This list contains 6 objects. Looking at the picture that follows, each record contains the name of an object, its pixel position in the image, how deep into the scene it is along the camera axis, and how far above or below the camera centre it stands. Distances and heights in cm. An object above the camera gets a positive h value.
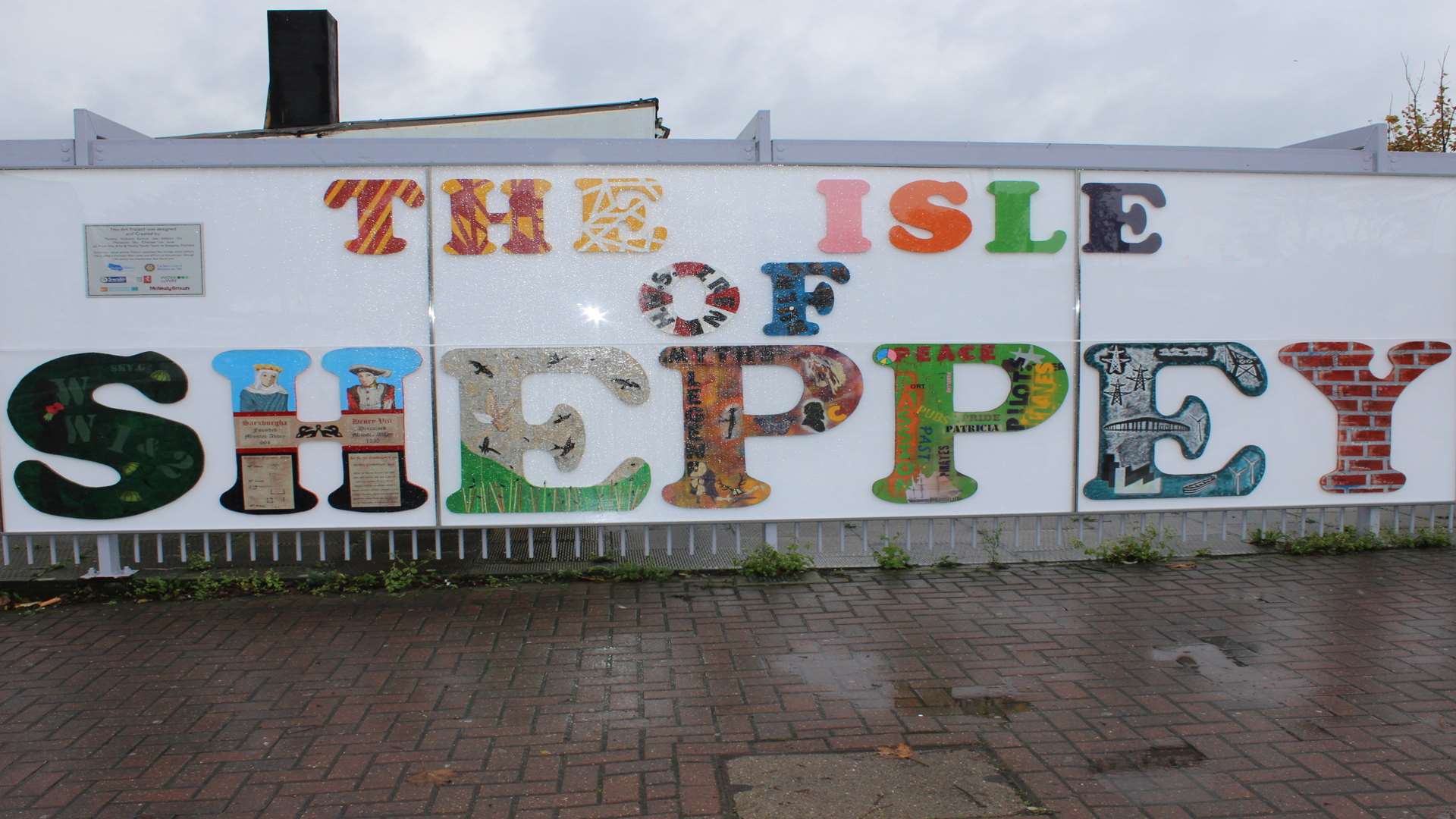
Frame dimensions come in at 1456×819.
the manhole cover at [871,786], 352 -152
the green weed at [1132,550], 698 -124
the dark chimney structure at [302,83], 1673 +506
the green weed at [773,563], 663 -124
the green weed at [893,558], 675 -123
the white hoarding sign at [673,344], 621 +22
